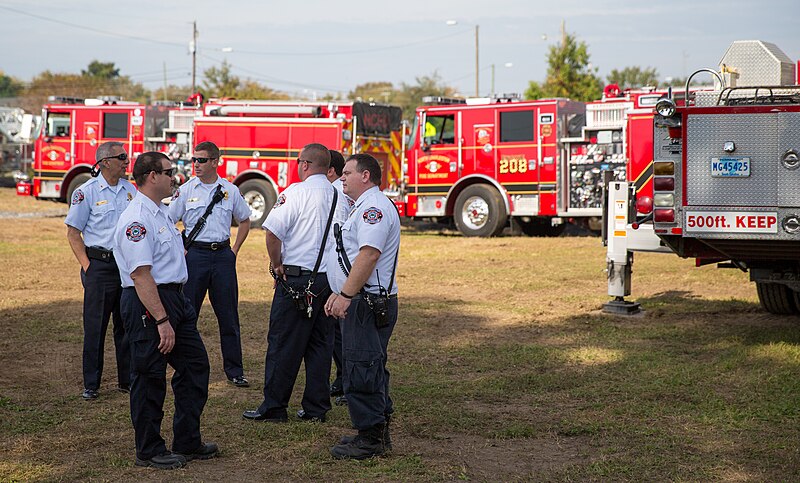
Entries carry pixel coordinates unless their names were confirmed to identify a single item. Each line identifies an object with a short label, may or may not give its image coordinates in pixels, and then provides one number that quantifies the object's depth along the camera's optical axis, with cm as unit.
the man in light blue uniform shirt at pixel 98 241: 716
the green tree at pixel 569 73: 3822
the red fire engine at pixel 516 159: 1848
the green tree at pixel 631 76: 5944
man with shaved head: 640
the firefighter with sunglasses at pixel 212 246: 742
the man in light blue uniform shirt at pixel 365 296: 546
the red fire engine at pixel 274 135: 2117
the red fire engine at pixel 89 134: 2316
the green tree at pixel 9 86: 8938
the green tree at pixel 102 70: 9394
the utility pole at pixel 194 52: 5219
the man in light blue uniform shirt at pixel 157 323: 527
